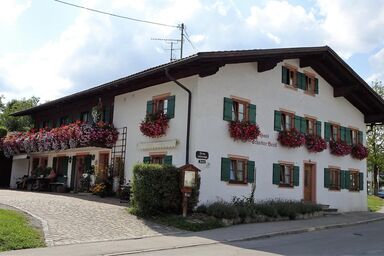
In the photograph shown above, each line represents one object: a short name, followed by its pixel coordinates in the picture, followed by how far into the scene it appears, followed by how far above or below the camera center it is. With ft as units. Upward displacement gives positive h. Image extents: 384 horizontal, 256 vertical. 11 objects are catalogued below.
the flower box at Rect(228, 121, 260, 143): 58.39 +7.41
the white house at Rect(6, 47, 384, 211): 56.49 +10.40
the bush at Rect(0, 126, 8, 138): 100.12 +10.22
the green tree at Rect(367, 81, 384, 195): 141.69 +15.11
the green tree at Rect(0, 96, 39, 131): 136.15 +20.43
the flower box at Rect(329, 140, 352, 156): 76.18 +7.51
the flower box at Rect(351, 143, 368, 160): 81.46 +7.53
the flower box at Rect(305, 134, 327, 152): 70.38 +7.49
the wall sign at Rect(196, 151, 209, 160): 54.13 +3.88
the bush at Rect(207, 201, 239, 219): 49.44 -2.27
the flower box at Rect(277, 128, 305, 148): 65.80 +7.51
